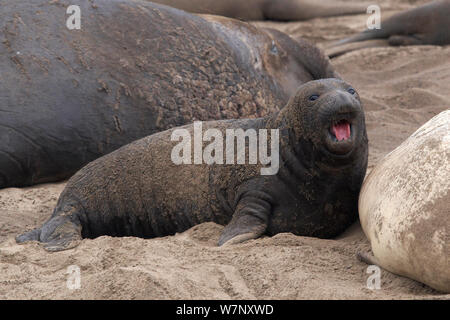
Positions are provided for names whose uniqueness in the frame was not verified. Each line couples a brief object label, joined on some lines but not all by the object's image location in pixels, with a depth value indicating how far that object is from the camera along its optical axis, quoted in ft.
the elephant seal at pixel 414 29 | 52.26
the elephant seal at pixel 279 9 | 58.18
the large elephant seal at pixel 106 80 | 31.91
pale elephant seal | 18.90
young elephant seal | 24.35
